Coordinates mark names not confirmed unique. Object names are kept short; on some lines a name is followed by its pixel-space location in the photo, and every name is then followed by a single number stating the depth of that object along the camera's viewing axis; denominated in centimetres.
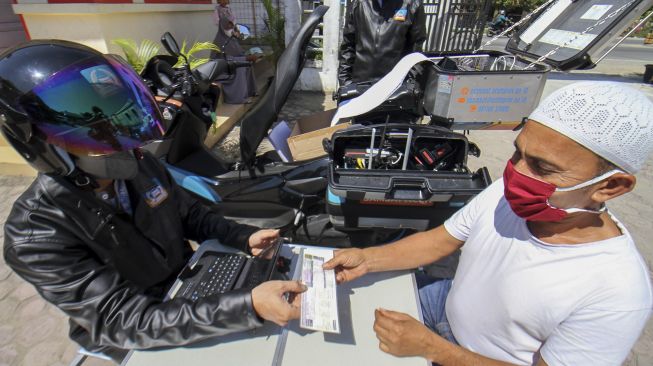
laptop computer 124
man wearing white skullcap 85
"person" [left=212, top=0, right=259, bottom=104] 583
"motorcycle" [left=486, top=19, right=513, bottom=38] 2383
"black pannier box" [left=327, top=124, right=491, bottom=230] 166
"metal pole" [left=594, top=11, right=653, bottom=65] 163
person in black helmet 98
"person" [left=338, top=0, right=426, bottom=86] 361
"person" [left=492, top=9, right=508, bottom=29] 2529
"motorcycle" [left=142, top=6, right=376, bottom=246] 235
